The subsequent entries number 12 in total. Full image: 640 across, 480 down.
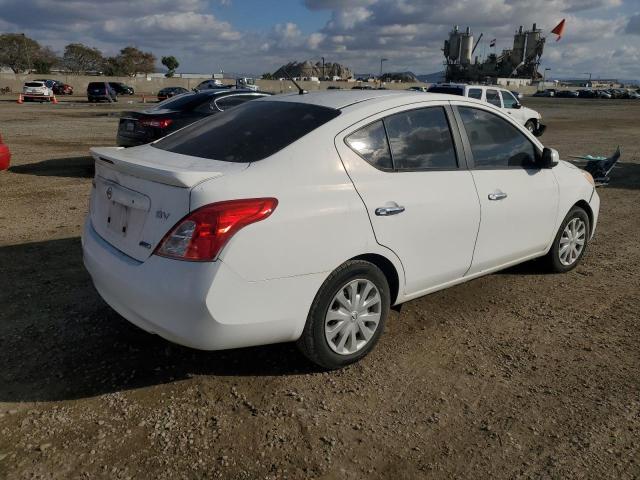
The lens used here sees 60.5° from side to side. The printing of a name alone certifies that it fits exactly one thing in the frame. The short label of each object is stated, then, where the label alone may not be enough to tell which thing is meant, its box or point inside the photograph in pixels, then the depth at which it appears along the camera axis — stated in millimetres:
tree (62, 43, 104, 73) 89000
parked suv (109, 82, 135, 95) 50347
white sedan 2770
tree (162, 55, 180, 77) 111150
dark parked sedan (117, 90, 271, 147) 9352
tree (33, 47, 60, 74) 75250
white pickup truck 16312
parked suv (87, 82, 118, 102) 37906
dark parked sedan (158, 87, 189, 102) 39875
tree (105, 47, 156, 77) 90488
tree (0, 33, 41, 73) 74938
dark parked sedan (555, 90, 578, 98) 80125
